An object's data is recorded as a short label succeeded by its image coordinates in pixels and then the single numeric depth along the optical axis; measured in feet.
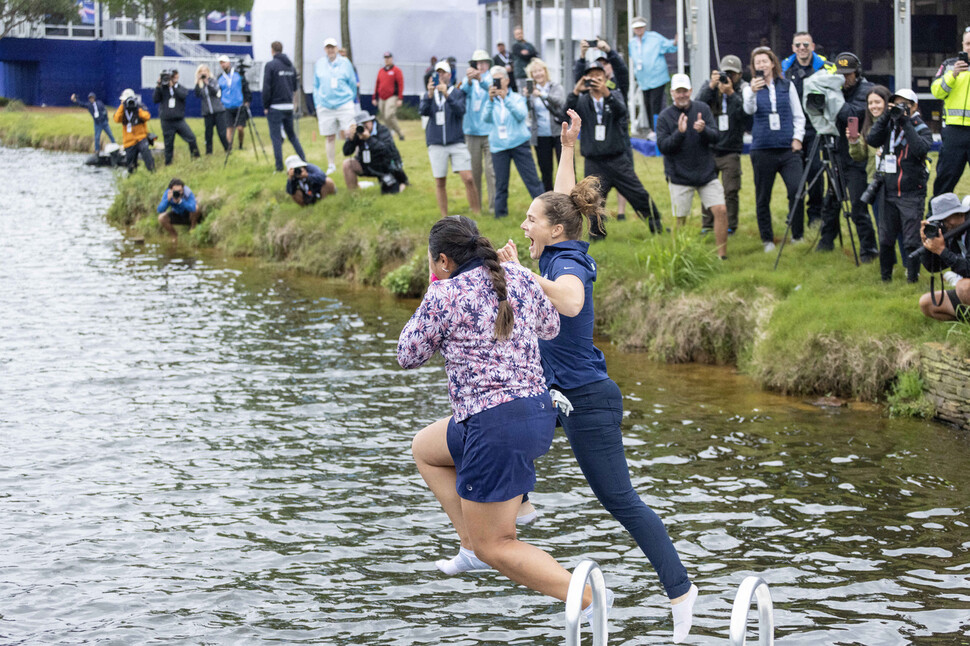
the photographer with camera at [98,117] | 106.63
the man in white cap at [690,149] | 43.01
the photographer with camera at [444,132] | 51.93
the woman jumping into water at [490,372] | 16.76
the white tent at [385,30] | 130.21
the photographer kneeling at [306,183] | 60.08
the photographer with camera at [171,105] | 77.82
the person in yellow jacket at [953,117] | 37.17
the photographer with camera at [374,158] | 59.77
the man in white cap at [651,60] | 62.49
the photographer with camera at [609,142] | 44.65
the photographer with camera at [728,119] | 44.42
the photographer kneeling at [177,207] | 66.03
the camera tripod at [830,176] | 40.24
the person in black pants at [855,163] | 40.37
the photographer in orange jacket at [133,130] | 80.94
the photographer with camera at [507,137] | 49.29
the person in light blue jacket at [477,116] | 52.03
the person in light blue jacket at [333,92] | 63.36
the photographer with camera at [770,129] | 42.80
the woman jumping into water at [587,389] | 17.79
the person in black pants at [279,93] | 67.87
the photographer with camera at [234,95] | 76.95
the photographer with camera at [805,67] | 43.45
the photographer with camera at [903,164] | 35.65
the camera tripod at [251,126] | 76.88
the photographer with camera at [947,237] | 31.68
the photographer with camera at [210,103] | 77.56
